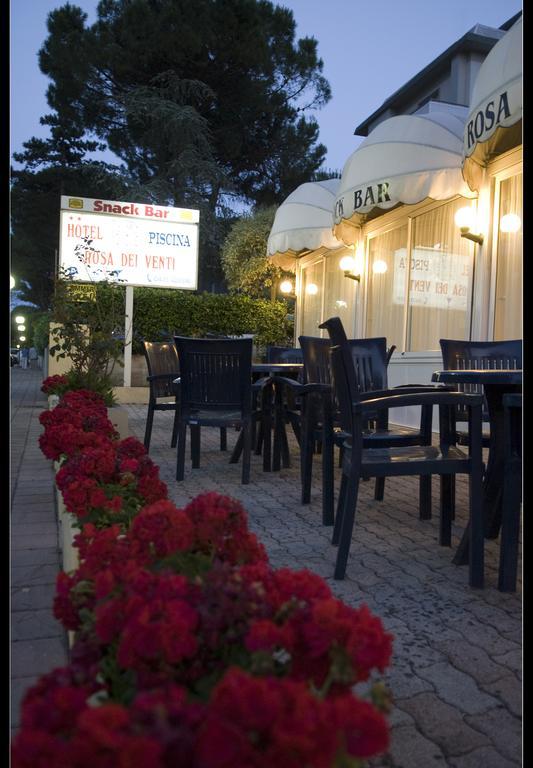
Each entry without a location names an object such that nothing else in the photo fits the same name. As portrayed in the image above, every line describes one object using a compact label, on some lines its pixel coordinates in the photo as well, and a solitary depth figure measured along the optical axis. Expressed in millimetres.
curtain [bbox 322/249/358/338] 9297
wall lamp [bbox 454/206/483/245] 6027
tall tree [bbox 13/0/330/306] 16547
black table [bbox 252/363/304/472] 4434
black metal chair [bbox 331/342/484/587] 2223
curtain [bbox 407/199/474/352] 6613
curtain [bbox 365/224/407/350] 7828
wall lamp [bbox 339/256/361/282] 8812
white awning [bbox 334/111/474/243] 6070
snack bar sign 10297
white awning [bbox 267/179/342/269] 9227
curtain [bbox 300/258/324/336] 10750
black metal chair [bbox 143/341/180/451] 5145
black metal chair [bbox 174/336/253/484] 3947
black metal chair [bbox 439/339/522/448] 3898
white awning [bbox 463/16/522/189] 4301
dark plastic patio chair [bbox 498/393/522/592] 2119
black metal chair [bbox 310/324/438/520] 2963
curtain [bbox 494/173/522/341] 5660
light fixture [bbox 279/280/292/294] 12016
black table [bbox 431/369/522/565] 2240
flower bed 489
